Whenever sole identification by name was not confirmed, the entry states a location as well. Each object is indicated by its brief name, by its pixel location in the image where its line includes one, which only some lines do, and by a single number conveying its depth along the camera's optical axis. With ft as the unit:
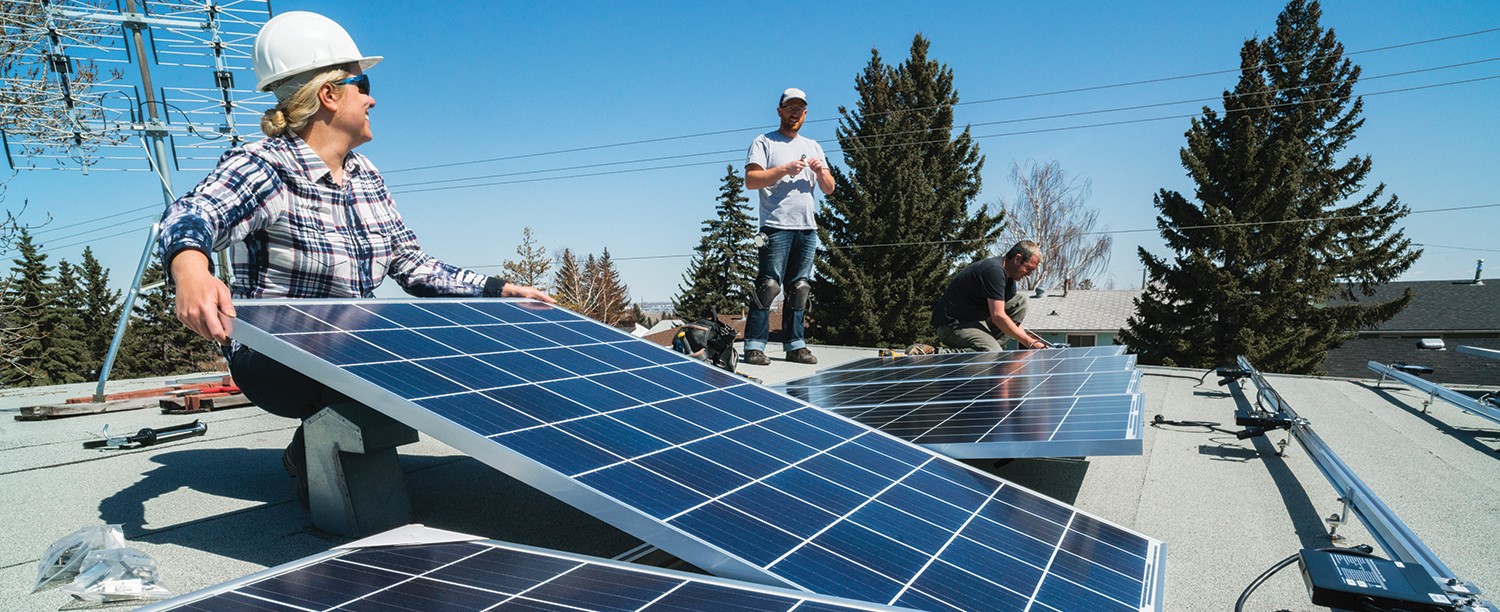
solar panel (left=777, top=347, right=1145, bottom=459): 10.11
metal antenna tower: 38.73
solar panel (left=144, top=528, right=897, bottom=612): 5.20
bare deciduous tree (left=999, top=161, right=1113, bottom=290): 160.86
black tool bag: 21.07
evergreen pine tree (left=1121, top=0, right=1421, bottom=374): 113.19
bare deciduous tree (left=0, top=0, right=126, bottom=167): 40.47
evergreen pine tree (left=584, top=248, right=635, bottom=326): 164.42
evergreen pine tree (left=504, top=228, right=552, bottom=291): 141.79
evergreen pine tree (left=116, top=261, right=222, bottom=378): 126.62
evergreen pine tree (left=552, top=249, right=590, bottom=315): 114.91
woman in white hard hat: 9.75
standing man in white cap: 25.38
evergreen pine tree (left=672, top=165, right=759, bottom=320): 185.68
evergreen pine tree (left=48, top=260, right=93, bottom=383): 111.43
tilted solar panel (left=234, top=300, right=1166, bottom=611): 6.20
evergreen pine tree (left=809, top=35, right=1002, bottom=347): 132.26
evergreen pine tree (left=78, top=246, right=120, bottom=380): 130.52
